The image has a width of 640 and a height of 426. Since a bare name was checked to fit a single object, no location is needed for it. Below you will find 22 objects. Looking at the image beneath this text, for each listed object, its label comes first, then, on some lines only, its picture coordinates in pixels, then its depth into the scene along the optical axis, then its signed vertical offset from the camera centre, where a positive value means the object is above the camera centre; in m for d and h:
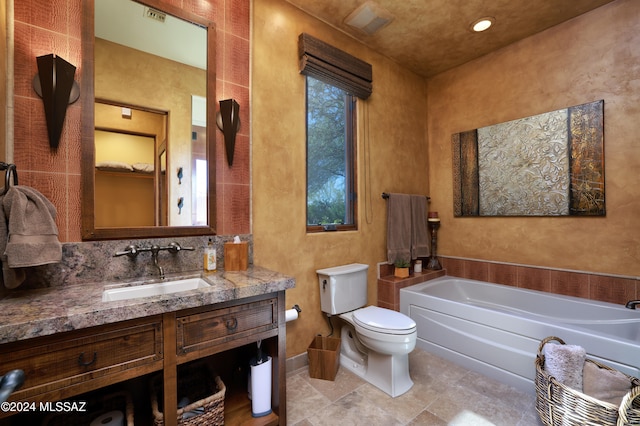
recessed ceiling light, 2.39 +1.63
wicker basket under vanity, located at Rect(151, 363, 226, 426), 1.26 -0.91
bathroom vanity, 0.93 -0.46
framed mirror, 1.44 +0.53
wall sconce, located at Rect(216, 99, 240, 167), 1.82 +0.60
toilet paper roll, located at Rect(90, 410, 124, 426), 1.25 -0.91
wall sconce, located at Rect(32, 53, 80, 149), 1.30 +0.60
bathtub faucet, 1.91 -0.64
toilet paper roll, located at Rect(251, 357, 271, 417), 1.50 -0.93
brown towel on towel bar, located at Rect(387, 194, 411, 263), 2.85 -0.14
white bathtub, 1.74 -0.84
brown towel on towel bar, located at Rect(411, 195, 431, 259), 3.04 -0.16
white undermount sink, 1.31 -0.36
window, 2.39 +0.50
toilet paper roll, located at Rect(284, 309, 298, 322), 2.00 -0.71
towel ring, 1.10 +0.17
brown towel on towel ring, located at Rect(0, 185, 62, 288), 1.07 -0.07
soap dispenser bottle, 1.67 -0.26
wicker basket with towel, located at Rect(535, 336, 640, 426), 1.30 -0.89
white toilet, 1.85 -0.80
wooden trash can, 2.05 -1.08
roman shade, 2.21 +1.24
